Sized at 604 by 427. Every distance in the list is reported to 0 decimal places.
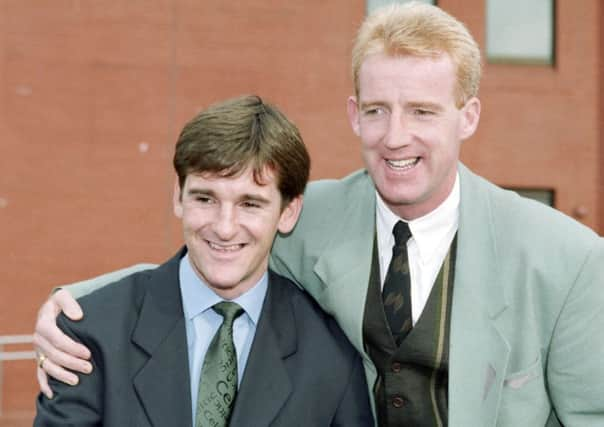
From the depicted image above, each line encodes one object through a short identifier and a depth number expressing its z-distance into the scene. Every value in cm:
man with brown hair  272
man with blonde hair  287
